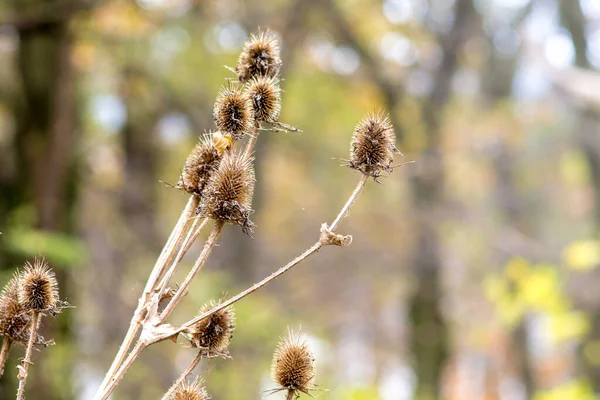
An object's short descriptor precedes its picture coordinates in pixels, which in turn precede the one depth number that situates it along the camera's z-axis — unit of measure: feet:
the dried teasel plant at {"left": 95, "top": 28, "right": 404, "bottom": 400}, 7.64
